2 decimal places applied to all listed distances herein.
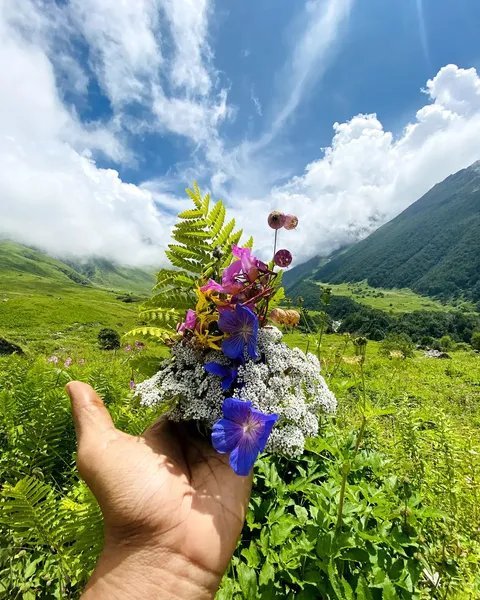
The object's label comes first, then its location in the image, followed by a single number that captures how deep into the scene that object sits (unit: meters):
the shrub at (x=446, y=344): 69.97
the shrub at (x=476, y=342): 68.44
